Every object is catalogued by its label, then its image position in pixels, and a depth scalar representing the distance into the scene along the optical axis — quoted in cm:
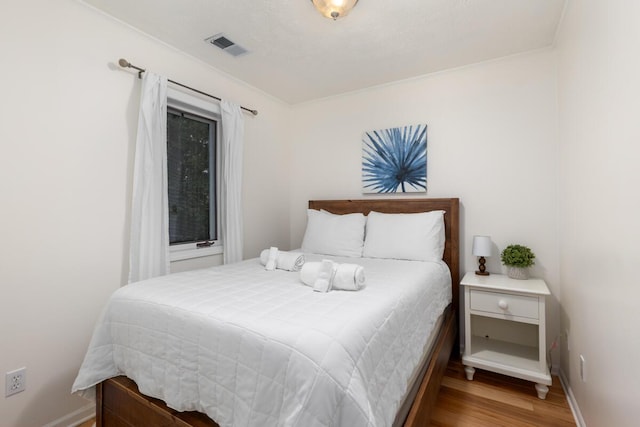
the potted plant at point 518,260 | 223
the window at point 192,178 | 241
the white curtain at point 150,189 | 200
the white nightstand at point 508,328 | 196
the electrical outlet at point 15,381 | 155
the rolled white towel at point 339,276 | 151
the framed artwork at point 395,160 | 278
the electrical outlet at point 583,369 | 159
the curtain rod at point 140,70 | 195
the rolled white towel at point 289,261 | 203
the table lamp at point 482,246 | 232
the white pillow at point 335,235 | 268
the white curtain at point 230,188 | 263
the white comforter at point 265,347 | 91
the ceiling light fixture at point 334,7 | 167
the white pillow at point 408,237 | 239
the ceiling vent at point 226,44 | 219
